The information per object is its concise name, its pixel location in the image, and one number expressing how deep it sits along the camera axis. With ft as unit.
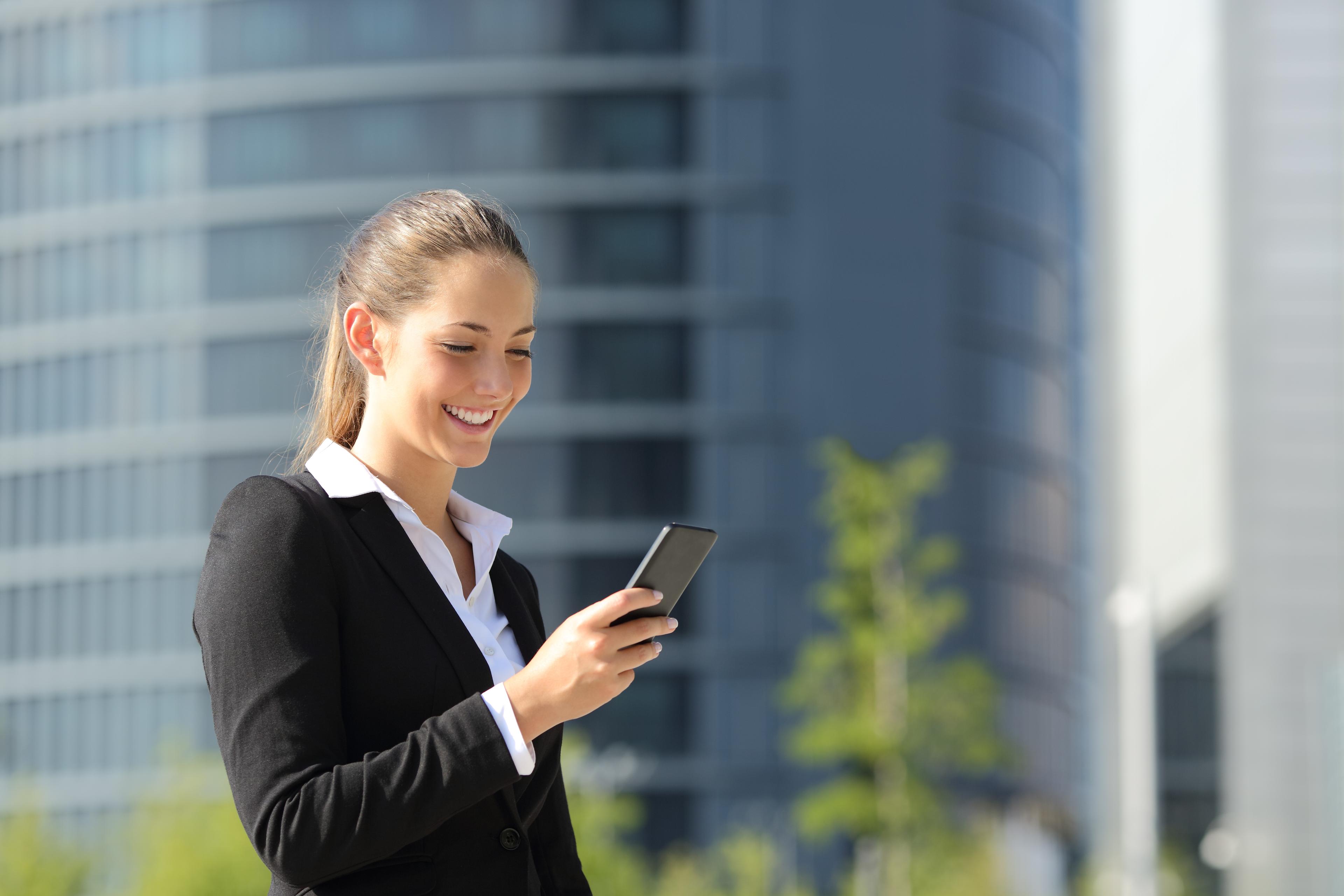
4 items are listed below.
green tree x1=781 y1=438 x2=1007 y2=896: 87.15
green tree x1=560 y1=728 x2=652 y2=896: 99.19
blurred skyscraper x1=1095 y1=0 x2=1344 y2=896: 222.89
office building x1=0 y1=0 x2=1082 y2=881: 163.02
